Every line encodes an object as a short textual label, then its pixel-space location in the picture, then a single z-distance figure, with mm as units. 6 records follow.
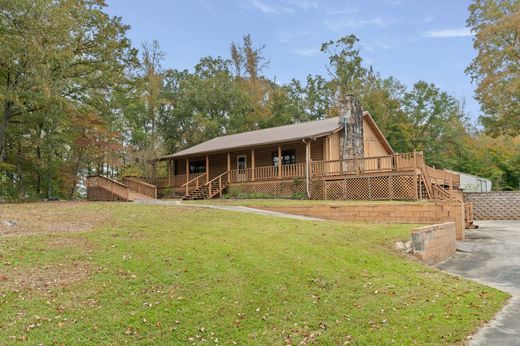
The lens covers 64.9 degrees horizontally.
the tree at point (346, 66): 43969
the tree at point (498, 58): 29531
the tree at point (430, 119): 44250
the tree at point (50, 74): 18641
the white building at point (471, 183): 34556
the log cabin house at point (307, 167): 19781
